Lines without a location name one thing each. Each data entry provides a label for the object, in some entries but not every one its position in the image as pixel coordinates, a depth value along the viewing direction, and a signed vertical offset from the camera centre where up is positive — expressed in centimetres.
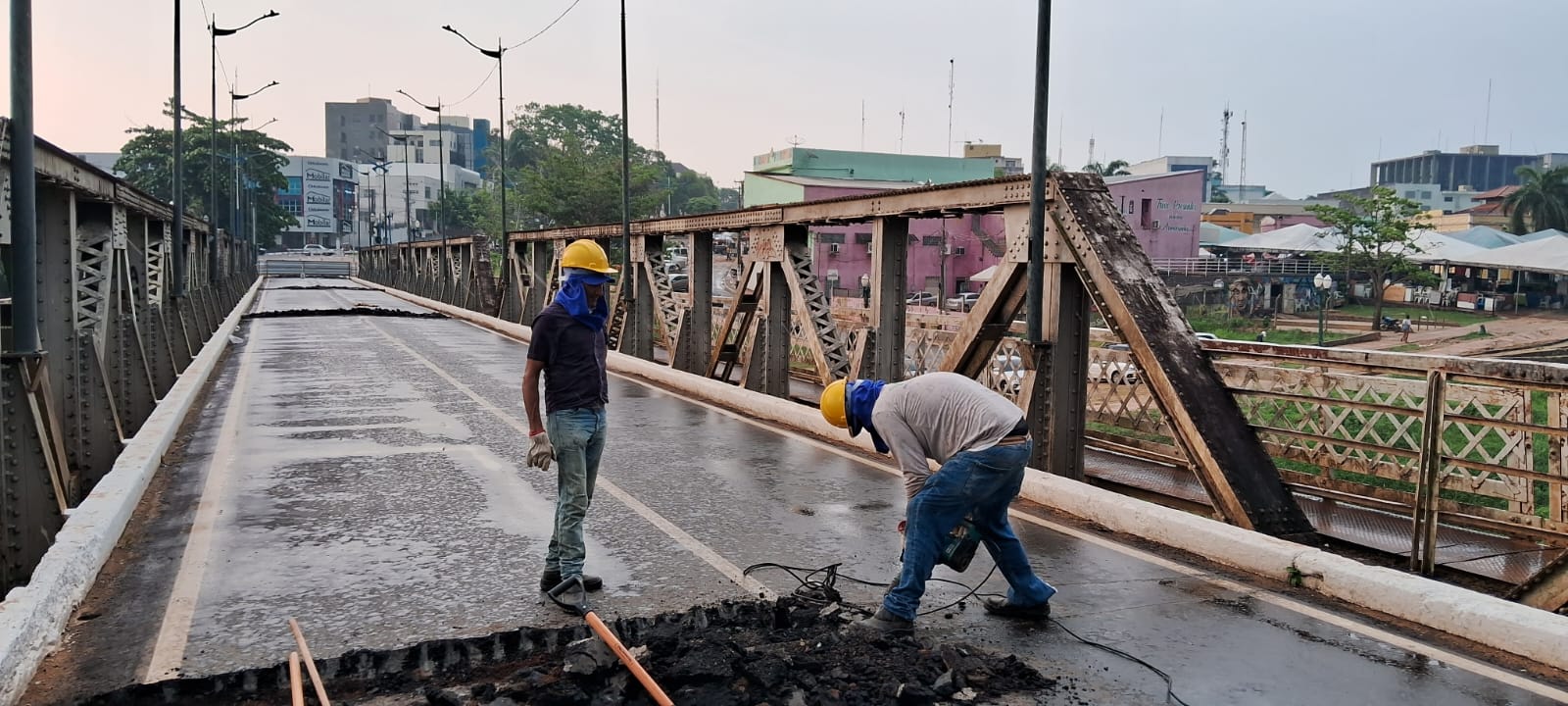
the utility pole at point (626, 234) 2116 +56
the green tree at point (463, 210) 11306 +531
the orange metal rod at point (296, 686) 466 -178
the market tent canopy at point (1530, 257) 4776 +118
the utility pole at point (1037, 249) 955 +20
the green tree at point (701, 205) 12836 +698
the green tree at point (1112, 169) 9288 +895
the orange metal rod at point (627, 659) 461 -171
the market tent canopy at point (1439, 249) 5284 +156
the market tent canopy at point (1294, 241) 5834 +202
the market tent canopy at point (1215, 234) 7188 +272
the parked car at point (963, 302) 4914 -141
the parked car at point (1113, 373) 1795 -157
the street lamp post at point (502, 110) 3050 +510
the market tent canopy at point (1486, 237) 6218 +249
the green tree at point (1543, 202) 7588 +557
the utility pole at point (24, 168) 764 +56
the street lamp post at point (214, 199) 3139 +169
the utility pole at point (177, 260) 2136 -11
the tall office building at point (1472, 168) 15075 +1530
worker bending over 564 -89
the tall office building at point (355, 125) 17575 +2068
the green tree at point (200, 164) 9319 +766
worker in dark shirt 628 -70
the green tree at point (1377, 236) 5041 +202
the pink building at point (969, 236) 6350 +207
